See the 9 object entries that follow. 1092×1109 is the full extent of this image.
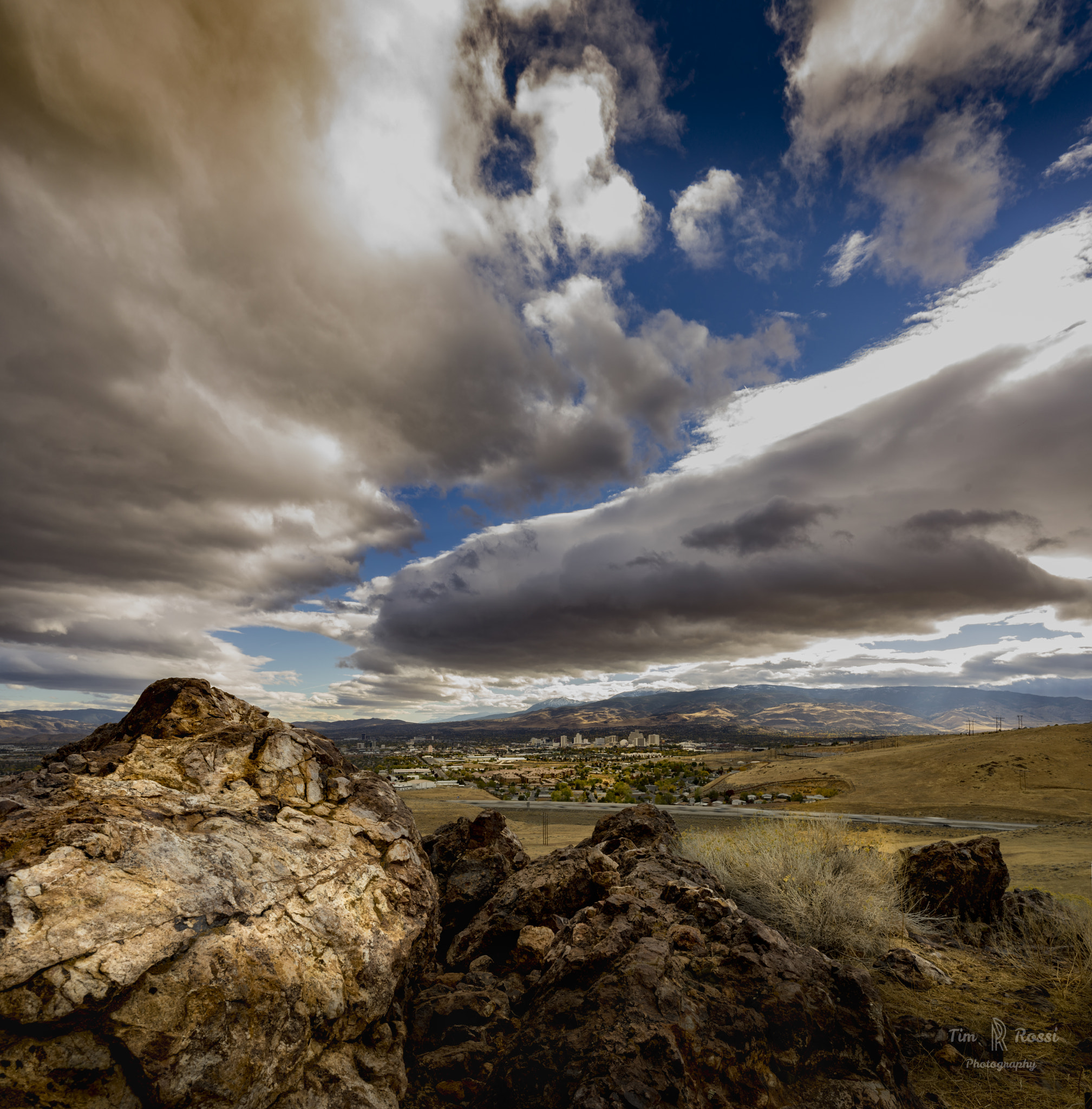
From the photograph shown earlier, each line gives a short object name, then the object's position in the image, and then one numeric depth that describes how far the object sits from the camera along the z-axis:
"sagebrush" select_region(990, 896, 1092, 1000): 9.94
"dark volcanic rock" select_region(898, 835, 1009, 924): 13.05
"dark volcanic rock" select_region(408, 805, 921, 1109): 5.45
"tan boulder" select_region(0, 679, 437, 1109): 4.20
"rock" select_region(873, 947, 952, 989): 9.98
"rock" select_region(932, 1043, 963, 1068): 7.38
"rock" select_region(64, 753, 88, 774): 6.59
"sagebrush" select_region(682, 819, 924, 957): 11.30
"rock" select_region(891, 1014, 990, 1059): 7.59
